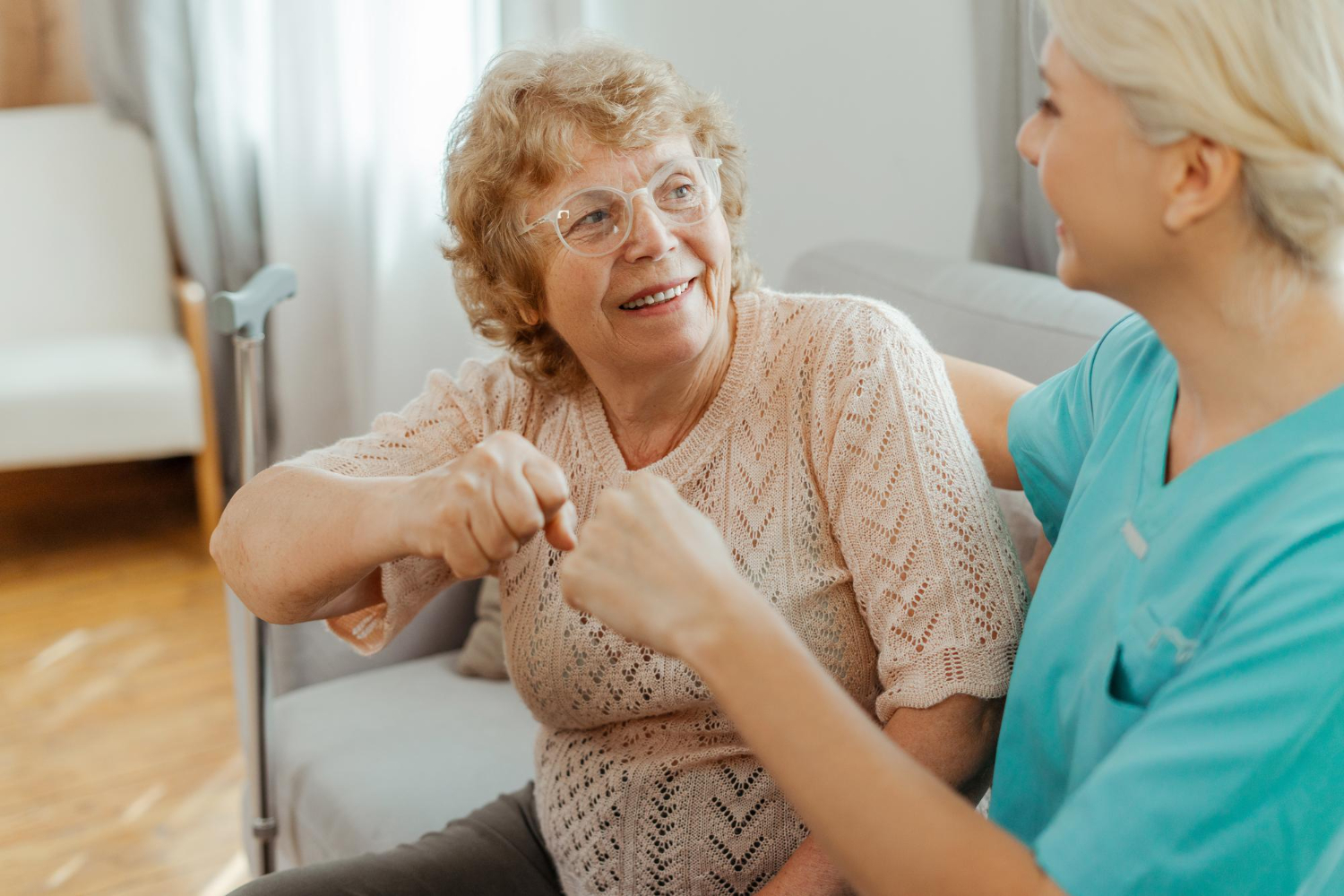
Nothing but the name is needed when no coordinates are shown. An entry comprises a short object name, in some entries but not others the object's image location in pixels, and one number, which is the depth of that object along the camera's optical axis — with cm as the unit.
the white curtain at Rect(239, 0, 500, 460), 293
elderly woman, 111
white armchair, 350
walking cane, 162
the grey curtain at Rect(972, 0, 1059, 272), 183
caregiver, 72
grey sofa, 151
